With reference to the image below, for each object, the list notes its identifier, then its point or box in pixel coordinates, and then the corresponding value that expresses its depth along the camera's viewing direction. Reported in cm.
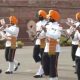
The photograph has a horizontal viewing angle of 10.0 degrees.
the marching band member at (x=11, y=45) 1444
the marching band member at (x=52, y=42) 1150
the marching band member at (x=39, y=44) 1373
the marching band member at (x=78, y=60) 1133
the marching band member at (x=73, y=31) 1233
